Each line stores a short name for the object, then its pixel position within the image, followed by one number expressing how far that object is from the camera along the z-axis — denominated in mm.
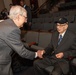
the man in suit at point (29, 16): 2674
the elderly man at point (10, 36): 806
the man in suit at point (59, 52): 1219
